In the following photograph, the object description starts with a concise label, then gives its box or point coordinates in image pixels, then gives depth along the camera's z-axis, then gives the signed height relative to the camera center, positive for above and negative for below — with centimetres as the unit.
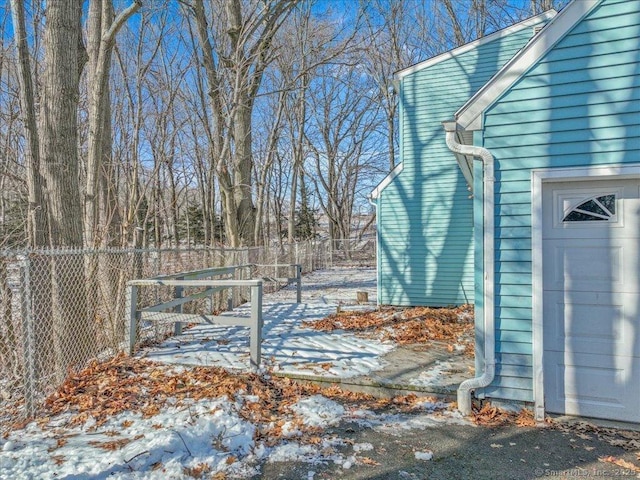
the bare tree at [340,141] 2648 +695
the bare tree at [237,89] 877 +360
